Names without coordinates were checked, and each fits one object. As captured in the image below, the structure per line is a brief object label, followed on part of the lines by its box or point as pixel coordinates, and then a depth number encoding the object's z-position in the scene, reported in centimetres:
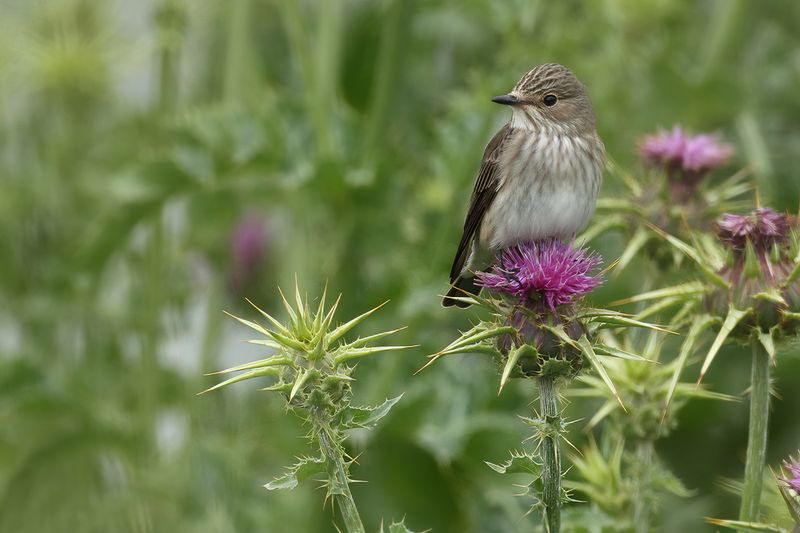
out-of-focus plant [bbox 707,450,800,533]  592
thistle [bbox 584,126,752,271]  859
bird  899
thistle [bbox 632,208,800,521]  667
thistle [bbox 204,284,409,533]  603
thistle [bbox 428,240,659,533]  639
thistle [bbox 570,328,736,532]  749
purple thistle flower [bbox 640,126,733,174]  873
